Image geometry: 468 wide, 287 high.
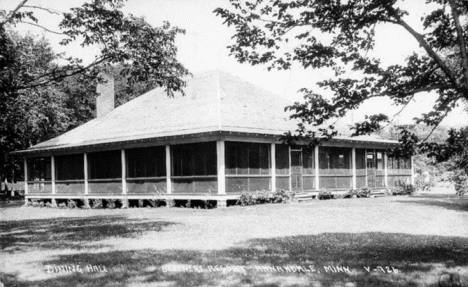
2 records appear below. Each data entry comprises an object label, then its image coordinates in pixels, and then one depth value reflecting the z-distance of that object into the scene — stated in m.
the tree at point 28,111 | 13.96
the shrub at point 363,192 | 29.20
